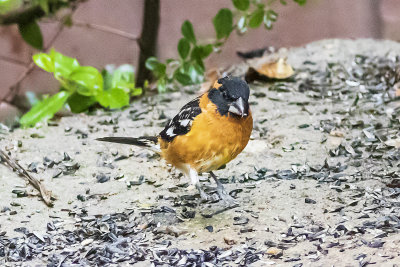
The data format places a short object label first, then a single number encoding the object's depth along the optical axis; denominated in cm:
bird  621
